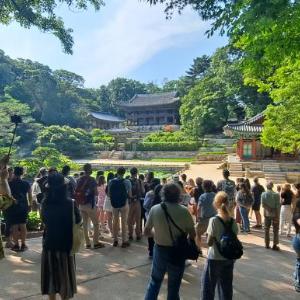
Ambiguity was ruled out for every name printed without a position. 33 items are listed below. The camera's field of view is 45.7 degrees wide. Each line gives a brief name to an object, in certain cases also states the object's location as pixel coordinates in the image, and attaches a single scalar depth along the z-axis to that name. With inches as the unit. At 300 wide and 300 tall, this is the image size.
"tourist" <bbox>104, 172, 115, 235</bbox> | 292.9
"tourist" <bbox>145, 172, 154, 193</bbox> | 323.0
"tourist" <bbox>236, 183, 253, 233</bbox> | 344.8
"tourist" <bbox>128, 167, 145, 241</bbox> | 290.7
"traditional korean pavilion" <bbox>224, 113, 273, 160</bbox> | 1242.6
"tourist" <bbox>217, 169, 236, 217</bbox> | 336.8
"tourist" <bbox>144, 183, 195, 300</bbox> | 150.2
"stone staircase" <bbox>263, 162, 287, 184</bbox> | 1003.4
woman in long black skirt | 151.4
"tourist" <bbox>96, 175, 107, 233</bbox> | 335.3
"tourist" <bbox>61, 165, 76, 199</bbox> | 281.9
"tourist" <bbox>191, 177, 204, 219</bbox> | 322.3
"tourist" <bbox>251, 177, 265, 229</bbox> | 388.2
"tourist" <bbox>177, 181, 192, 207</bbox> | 291.0
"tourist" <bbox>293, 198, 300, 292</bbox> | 193.8
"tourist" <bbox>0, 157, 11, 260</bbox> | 223.8
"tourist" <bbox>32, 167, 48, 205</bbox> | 287.2
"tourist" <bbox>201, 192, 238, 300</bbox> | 151.9
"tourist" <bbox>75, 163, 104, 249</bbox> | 263.9
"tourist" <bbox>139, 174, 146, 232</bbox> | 311.5
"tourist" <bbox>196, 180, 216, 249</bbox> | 239.5
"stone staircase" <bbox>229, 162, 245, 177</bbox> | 1109.4
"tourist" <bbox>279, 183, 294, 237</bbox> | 348.8
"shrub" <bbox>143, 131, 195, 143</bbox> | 1866.5
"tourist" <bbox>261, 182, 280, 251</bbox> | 280.9
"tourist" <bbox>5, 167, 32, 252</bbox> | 246.1
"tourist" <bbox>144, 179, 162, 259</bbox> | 239.0
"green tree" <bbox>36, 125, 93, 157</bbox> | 1795.0
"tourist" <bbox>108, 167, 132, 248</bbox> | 263.4
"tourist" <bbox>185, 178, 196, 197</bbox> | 384.7
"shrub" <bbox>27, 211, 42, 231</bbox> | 334.0
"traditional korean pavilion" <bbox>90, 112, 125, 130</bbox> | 2694.4
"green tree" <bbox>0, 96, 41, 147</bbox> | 1205.7
